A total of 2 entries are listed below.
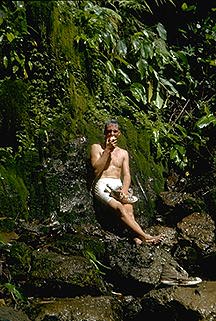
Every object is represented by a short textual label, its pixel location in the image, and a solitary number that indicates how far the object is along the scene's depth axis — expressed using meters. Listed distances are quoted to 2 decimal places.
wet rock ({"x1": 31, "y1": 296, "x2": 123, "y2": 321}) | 4.52
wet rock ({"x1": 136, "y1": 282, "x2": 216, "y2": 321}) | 4.65
